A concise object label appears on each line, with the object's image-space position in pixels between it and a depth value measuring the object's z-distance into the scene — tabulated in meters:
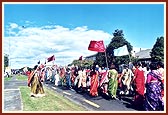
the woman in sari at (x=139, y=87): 4.48
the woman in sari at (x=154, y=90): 4.07
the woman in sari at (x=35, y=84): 4.96
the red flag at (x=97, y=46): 4.69
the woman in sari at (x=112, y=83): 4.99
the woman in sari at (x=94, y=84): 5.27
